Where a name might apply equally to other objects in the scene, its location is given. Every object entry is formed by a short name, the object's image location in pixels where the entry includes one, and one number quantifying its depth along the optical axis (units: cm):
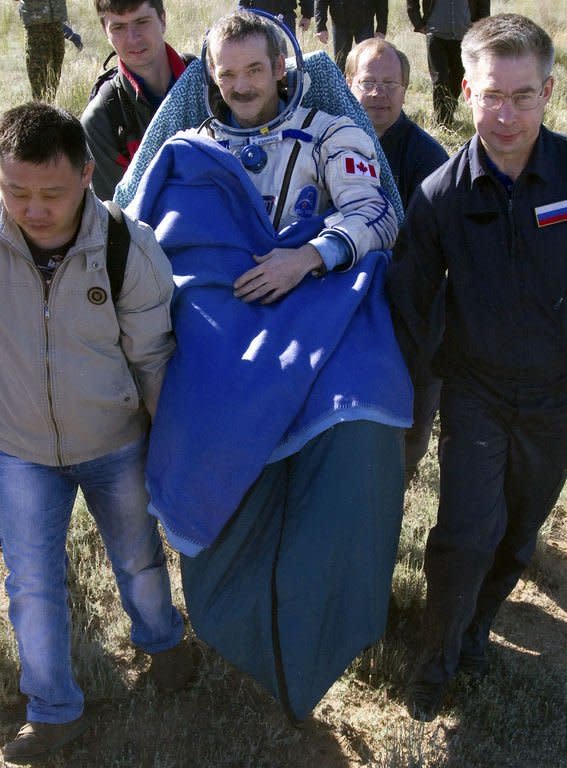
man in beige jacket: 268
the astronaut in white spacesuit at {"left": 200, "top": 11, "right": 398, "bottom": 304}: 325
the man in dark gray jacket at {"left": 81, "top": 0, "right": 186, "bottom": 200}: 410
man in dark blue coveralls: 287
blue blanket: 282
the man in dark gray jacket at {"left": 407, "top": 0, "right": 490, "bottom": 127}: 905
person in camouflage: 892
